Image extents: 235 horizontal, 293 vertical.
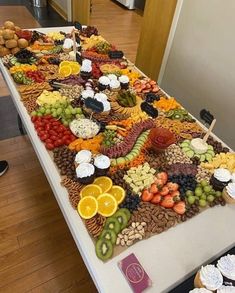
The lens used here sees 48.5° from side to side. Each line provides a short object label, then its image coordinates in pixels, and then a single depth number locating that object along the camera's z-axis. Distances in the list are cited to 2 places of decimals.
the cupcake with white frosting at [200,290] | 0.77
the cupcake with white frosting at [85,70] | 1.61
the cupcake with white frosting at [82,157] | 1.07
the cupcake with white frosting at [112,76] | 1.59
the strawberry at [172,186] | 1.06
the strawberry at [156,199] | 1.01
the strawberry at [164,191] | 1.03
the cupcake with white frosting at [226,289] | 0.78
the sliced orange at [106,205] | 0.95
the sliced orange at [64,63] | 1.66
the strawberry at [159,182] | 1.06
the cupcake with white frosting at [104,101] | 1.36
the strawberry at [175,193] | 1.04
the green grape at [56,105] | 1.34
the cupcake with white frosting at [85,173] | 1.01
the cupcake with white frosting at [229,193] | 1.05
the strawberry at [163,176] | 1.09
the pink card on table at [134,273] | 0.78
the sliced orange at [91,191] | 1.00
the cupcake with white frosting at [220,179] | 1.09
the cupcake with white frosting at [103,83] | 1.54
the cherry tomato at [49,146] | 1.15
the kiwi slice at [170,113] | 1.44
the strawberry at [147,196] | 1.02
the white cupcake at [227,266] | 0.83
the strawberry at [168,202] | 1.01
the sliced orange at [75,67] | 1.64
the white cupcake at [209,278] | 0.79
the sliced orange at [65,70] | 1.62
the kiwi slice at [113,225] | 0.91
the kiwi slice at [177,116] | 1.43
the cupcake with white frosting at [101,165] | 1.05
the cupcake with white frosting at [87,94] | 1.40
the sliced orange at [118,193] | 1.00
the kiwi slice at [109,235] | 0.88
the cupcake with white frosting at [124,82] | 1.58
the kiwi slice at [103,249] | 0.84
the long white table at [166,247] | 0.81
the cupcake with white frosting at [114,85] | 1.54
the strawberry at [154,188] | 1.03
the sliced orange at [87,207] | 0.94
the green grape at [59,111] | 1.31
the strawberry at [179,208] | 1.00
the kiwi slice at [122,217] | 0.93
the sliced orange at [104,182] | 1.03
